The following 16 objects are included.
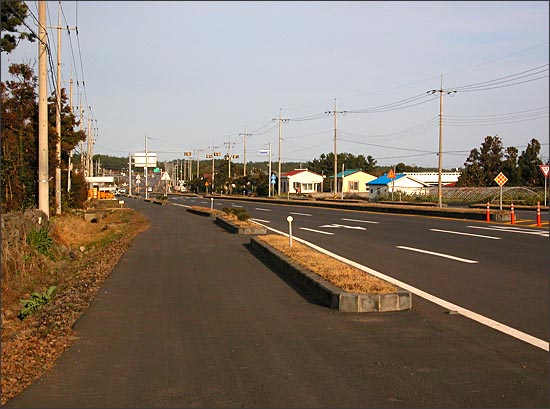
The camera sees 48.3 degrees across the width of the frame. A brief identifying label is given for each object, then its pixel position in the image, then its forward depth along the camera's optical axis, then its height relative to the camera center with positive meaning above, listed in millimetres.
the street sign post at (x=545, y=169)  37750 +956
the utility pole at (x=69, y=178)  40156 +143
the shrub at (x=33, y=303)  9938 -2113
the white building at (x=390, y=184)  78750 -62
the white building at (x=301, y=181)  109375 +258
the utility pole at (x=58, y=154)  30625 +1355
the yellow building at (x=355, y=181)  107744 +345
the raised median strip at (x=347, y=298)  8750 -1699
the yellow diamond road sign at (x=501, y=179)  35188 +296
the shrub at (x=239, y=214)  26759 -1480
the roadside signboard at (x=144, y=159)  84375 +3052
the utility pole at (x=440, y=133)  49531 +4137
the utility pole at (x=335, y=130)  72600 +6381
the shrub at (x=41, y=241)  16550 -1697
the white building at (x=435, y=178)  95019 +996
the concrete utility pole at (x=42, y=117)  21084 +2233
